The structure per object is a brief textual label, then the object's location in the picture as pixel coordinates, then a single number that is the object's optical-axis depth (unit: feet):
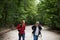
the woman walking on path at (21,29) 22.44
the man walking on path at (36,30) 21.08
